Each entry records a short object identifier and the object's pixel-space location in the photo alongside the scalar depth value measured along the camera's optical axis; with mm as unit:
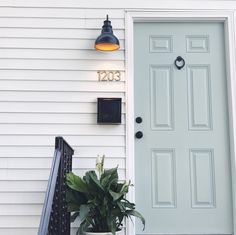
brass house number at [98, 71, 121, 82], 3498
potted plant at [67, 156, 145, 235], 2844
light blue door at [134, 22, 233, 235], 3430
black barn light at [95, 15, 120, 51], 3312
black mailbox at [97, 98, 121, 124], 3412
